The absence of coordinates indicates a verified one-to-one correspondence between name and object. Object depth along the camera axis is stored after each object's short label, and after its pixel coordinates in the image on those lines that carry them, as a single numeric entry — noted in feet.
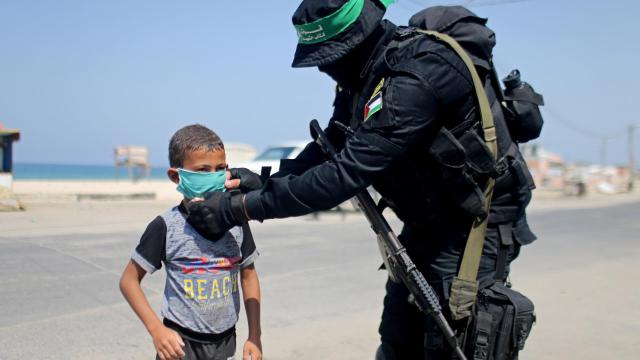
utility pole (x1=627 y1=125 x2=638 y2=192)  128.88
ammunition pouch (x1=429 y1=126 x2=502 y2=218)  6.70
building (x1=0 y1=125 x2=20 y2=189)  43.55
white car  46.24
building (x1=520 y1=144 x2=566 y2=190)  121.34
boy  7.52
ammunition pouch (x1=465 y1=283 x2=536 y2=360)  7.16
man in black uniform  6.49
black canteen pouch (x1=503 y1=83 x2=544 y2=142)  7.67
